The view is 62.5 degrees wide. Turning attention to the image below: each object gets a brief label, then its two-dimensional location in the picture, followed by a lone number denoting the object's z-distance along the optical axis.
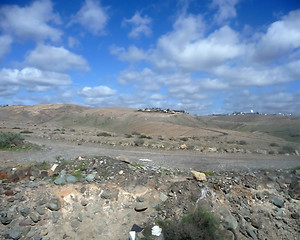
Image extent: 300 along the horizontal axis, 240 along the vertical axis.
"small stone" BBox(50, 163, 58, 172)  9.06
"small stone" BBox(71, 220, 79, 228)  6.86
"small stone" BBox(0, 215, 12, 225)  6.48
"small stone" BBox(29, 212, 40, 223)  6.71
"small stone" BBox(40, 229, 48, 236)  6.49
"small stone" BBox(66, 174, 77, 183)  8.06
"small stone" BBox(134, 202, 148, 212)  7.42
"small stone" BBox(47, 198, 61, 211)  7.04
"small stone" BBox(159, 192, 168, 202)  7.74
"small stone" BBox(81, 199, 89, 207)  7.42
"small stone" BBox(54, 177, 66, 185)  7.89
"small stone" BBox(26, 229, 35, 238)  6.40
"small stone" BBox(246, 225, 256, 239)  7.47
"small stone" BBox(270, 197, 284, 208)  8.62
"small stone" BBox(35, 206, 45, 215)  6.89
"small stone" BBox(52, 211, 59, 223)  6.86
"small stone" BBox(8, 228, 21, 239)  6.24
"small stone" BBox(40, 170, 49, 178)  8.38
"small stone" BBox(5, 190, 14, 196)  7.16
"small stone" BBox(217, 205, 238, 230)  7.30
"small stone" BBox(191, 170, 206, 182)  8.68
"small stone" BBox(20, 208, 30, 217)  6.76
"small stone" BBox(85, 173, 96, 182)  8.21
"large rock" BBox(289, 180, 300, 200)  9.19
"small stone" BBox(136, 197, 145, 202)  7.68
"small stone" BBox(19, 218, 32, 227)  6.56
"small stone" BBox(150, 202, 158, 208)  7.55
